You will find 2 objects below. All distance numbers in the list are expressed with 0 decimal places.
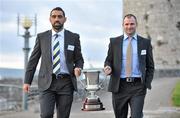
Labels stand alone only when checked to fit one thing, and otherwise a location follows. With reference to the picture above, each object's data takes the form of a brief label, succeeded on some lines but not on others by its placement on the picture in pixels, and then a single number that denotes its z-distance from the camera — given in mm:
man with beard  7406
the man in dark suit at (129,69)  7539
